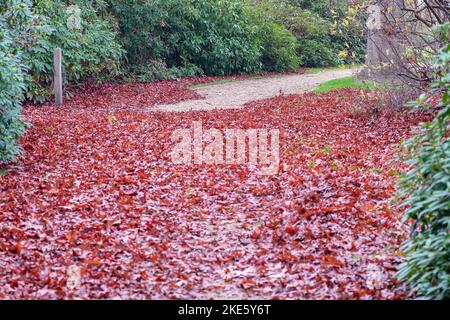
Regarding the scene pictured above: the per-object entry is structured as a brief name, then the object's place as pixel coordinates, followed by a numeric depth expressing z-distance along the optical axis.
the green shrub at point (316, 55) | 28.45
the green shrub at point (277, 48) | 25.73
